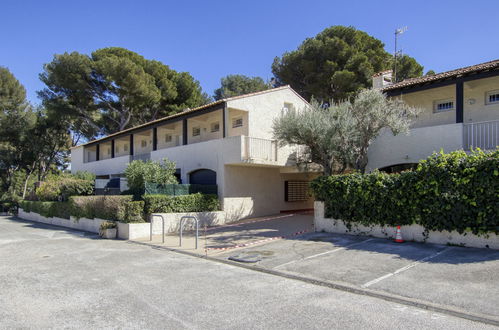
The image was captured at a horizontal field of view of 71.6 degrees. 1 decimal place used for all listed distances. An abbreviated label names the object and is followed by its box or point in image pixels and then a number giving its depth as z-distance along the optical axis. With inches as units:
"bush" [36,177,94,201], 725.3
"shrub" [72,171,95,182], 858.8
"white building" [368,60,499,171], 482.0
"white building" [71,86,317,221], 650.8
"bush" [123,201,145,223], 535.8
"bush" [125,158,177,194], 585.3
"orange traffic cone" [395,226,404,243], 389.4
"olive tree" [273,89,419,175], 487.2
